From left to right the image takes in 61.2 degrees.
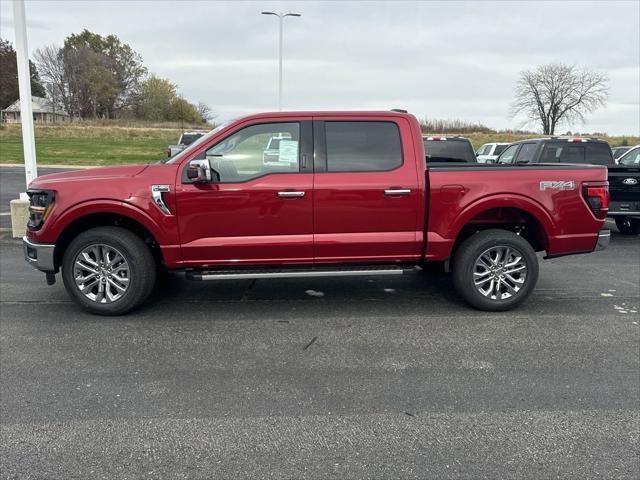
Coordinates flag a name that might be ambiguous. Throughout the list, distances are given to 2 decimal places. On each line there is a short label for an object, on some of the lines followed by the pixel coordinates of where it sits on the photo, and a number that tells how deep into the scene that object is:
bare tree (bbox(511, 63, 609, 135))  64.31
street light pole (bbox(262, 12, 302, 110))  26.91
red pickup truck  5.07
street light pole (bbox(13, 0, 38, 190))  9.01
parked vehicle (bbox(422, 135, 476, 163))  10.68
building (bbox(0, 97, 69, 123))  75.11
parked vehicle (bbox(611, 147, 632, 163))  18.14
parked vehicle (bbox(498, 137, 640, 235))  9.16
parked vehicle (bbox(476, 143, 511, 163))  20.78
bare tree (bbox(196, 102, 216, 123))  86.69
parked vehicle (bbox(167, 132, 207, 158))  18.35
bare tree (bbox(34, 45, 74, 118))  75.50
